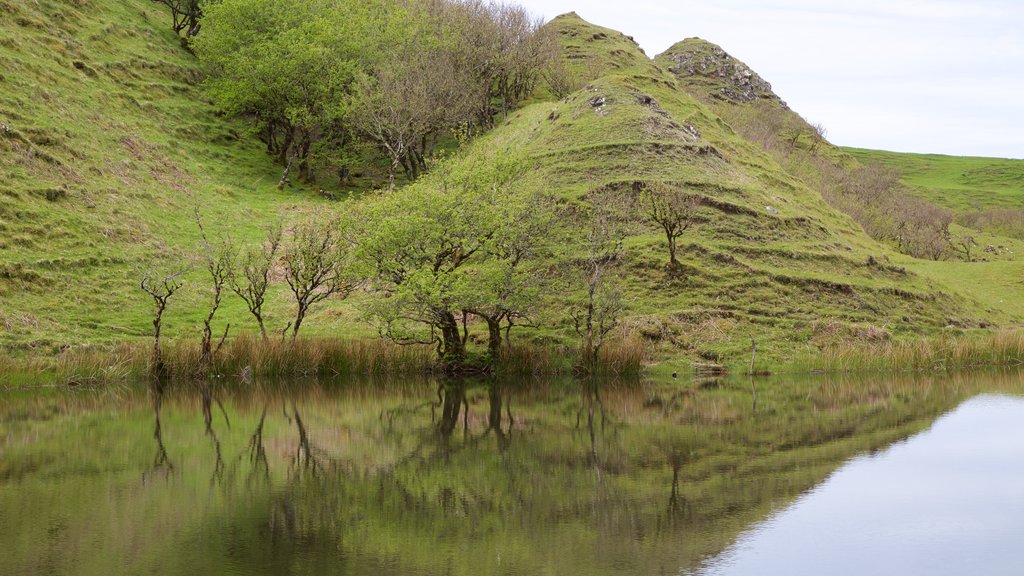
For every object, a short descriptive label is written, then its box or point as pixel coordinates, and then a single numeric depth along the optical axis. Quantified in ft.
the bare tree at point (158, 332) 116.06
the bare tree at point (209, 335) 118.52
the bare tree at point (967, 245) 304.09
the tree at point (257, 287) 126.76
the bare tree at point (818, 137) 411.15
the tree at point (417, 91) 224.33
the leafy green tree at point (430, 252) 120.26
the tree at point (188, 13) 281.33
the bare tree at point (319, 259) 128.88
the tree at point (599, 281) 129.08
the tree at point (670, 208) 154.20
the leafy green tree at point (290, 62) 233.55
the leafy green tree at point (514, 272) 123.75
